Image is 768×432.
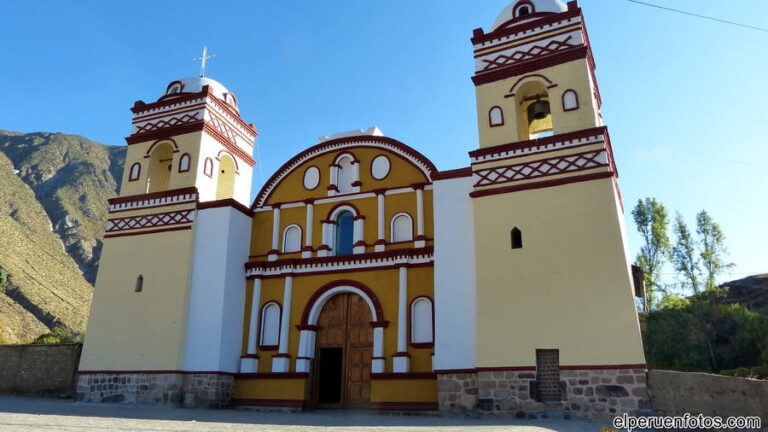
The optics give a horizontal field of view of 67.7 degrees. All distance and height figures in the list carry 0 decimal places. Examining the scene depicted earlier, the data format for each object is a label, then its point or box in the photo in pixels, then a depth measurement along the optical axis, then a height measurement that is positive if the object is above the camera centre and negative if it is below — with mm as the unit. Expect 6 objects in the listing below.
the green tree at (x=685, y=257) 32562 +7883
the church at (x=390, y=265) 11812 +3222
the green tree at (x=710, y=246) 32656 +8600
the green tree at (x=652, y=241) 31828 +8829
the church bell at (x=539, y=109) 15000 +7295
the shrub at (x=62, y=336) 28703 +3400
